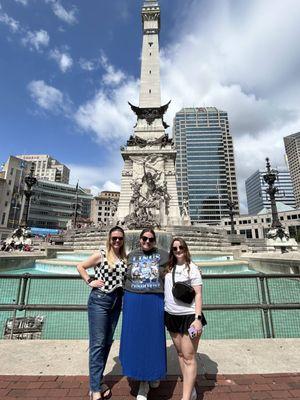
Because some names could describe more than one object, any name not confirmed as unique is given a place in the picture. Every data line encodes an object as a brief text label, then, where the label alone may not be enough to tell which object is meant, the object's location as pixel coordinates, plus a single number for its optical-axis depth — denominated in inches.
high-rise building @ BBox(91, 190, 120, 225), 3750.0
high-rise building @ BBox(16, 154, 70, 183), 5201.8
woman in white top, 102.7
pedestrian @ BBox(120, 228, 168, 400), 105.9
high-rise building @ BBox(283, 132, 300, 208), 5339.6
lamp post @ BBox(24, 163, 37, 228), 908.0
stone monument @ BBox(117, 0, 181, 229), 1151.6
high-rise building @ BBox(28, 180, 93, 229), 3233.3
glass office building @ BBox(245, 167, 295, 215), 5142.7
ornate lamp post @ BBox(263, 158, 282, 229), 783.1
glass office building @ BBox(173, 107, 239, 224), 4323.3
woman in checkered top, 108.5
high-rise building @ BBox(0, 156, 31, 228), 2645.2
